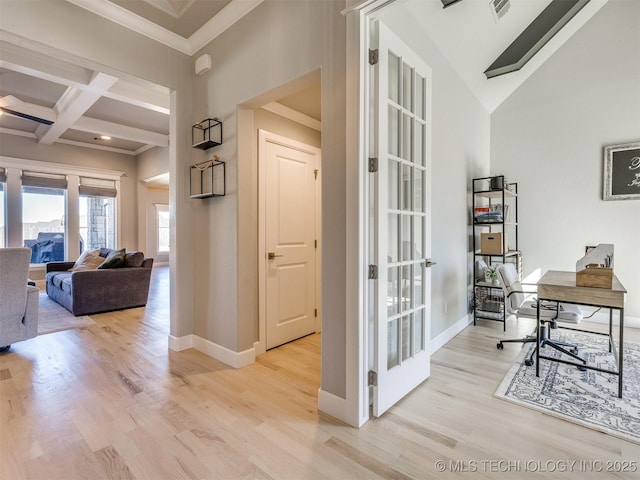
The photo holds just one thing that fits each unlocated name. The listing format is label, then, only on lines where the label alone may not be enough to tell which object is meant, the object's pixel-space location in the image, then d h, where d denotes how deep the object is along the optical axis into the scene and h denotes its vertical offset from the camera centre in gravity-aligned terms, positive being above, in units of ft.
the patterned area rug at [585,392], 6.15 -3.73
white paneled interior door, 10.07 -0.19
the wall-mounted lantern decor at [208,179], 9.04 +1.66
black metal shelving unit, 12.30 -0.20
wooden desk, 6.91 -1.51
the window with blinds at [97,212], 23.08 +1.70
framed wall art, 12.10 +2.37
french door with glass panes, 6.10 +0.25
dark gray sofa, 13.79 -2.55
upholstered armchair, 9.30 -2.01
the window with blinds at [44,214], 20.52 +1.37
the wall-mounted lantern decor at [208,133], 9.08 +3.03
